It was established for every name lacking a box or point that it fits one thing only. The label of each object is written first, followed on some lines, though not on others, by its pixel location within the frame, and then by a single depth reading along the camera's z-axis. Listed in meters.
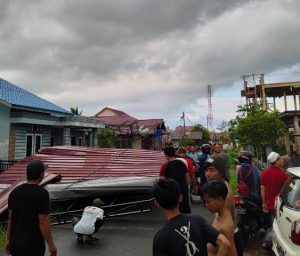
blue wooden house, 16.58
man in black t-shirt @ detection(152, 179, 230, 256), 2.08
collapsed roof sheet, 8.50
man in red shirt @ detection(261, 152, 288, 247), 5.15
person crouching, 5.75
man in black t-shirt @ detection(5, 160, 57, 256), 3.16
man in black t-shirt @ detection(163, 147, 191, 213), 5.59
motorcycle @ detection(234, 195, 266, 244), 5.30
